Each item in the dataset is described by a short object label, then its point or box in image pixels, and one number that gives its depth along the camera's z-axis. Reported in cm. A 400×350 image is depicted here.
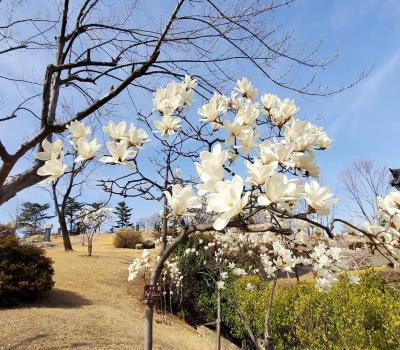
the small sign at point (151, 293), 180
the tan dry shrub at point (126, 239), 2426
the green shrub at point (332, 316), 369
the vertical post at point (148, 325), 180
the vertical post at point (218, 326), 650
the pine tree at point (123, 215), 5156
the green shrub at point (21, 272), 799
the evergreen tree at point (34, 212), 4731
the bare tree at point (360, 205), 2383
